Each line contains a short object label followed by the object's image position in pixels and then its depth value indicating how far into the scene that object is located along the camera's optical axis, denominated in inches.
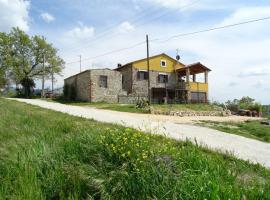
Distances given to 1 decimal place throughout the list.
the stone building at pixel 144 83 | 807.4
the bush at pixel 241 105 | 800.7
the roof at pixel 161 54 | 924.2
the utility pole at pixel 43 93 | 1037.8
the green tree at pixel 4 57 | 1165.5
